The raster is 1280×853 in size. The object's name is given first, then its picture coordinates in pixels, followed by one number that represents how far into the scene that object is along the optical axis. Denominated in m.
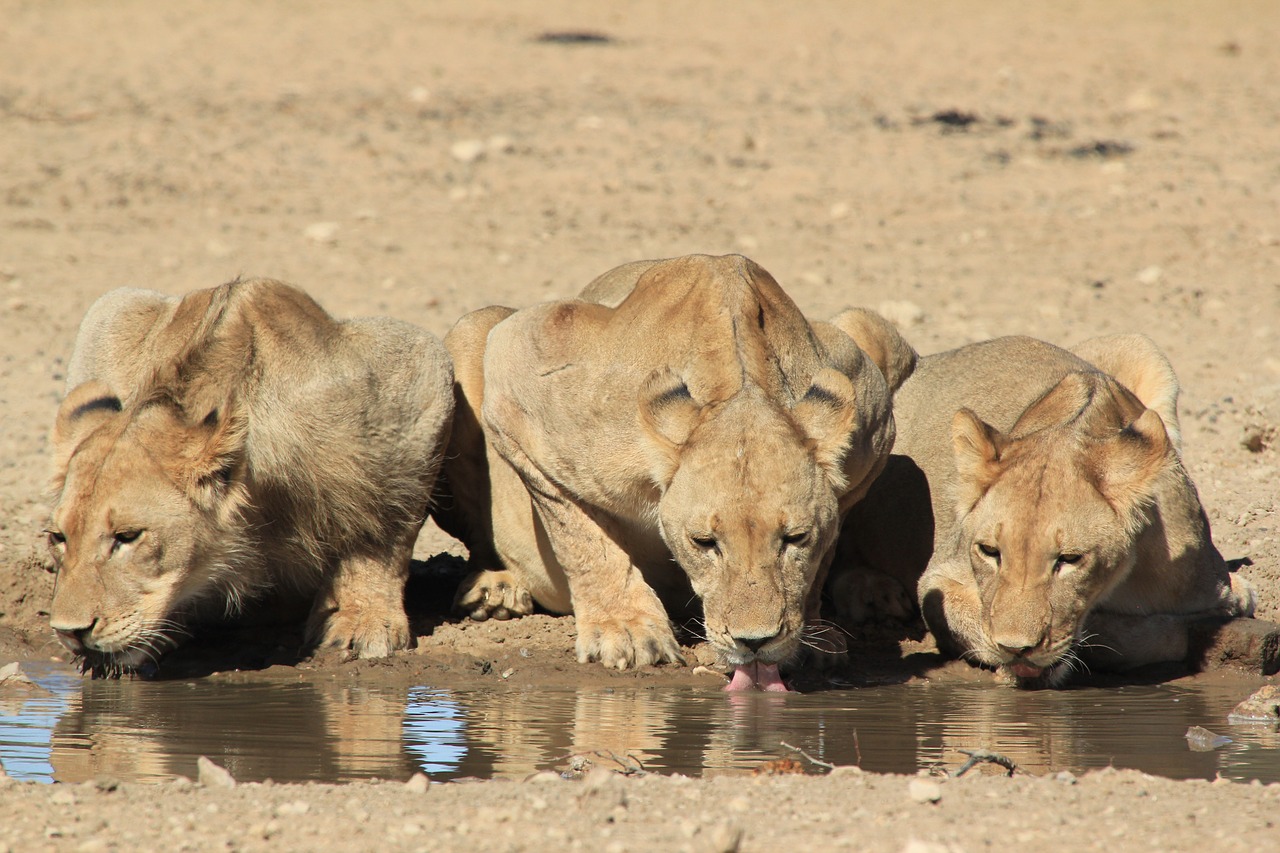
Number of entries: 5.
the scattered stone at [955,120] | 33.59
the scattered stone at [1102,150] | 31.30
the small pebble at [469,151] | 30.89
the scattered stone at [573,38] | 43.28
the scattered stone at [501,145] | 31.22
